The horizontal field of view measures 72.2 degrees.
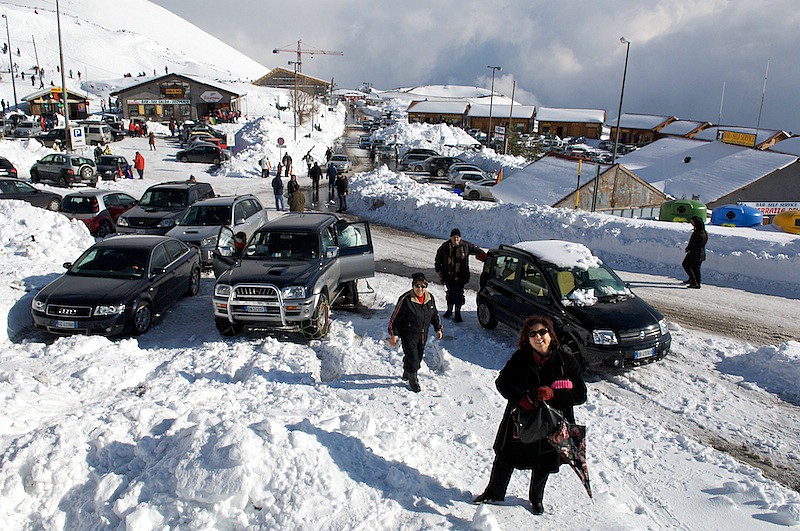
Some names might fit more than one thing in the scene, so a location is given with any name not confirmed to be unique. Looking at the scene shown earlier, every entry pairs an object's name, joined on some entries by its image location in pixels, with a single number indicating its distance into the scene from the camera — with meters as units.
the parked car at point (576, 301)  8.02
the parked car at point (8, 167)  25.91
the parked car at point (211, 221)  14.20
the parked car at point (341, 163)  35.16
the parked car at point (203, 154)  38.62
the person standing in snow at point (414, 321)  7.21
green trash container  22.17
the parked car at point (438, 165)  40.09
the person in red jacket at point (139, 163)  29.88
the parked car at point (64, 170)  26.50
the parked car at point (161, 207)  15.80
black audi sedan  9.13
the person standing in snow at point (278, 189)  23.05
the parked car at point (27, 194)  19.27
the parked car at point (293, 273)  9.09
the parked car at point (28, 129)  47.06
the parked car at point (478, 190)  31.31
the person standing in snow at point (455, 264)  10.16
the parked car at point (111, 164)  30.38
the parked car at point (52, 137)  42.19
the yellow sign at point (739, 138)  35.09
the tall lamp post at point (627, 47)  25.58
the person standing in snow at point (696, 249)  12.43
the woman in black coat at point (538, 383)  4.39
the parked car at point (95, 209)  17.12
